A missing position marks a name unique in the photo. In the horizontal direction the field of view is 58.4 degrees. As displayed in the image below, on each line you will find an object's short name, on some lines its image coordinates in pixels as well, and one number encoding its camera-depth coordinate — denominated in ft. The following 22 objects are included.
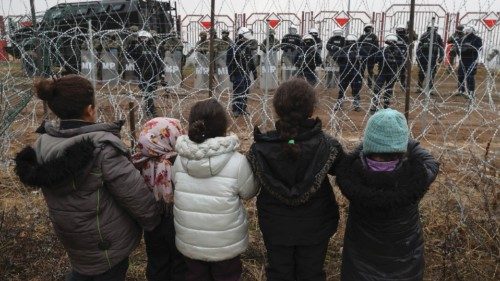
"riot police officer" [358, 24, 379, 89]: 26.84
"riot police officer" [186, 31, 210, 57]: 31.35
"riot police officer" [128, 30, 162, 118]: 23.97
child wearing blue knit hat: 5.67
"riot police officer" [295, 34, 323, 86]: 29.91
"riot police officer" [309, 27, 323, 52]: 35.09
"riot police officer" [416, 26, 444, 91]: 26.27
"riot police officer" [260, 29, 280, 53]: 30.82
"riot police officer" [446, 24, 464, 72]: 31.35
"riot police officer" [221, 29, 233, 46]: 31.12
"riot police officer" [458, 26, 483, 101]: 29.19
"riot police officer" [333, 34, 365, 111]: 27.32
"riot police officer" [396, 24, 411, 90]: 28.84
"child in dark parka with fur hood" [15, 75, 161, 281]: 5.79
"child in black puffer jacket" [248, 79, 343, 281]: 6.21
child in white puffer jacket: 6.30
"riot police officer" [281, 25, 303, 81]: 32.14
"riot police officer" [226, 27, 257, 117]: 26.97
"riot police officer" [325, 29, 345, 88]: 29.58
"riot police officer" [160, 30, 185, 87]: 32.89
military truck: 38.92
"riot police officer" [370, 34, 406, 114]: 25.93
